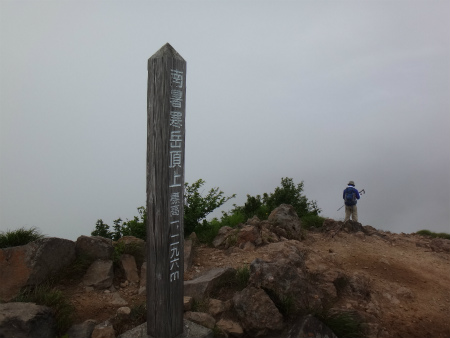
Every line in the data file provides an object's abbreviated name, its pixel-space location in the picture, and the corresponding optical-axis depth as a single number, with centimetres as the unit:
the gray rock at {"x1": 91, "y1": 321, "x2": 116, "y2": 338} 497
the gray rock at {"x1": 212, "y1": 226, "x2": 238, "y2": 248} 897
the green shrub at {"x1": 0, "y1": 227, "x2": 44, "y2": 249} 689
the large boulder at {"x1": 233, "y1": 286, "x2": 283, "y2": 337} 516
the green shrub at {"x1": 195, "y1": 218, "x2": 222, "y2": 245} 926
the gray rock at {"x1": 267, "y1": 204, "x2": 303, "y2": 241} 973
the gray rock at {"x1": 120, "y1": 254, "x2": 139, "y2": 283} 715
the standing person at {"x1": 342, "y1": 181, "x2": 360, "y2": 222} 1289
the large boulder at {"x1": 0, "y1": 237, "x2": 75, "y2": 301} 605
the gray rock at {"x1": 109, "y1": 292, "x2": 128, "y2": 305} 623
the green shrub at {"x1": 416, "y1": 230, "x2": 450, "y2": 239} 1273
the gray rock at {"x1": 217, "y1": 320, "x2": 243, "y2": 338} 521
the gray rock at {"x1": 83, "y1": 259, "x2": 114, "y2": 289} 666
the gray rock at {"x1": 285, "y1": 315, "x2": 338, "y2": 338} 497
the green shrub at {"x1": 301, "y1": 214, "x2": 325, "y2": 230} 1154
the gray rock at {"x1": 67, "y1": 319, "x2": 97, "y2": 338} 509
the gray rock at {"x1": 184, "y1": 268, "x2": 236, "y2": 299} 603
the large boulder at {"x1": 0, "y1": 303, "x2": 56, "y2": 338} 459
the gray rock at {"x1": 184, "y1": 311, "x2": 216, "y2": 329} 520
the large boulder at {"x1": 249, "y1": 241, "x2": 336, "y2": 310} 561
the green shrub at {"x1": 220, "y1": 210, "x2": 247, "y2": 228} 1067
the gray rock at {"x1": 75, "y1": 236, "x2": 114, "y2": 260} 705
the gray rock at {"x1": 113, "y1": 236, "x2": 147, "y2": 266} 763
